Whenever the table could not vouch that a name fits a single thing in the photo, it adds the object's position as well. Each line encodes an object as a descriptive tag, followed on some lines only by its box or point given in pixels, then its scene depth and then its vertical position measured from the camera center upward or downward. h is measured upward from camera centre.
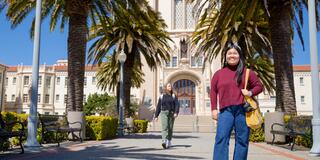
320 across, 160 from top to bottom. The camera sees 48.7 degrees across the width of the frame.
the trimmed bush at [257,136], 15.28 -1.17
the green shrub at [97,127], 14.02 -0.70
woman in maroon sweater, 4.62 +0.10
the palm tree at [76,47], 13.82 +2.47
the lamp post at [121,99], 19.89 +0.59
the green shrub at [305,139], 10.37 -0.98
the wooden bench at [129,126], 22.59 -1.09
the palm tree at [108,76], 36.49 +3.73
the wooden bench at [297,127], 10.64 -0.59
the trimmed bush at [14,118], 12.12 -0.31
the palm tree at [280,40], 13.92 +2.82
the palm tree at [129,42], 23.50 +4.59
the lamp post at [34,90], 9.38 +0.54
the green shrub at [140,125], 28.02 -1.25
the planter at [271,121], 13.25 -0.48
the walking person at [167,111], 10.36 -0.05
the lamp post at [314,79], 8.88 +0.78
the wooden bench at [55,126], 11.09 -0.55
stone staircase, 37.57 -1.76
